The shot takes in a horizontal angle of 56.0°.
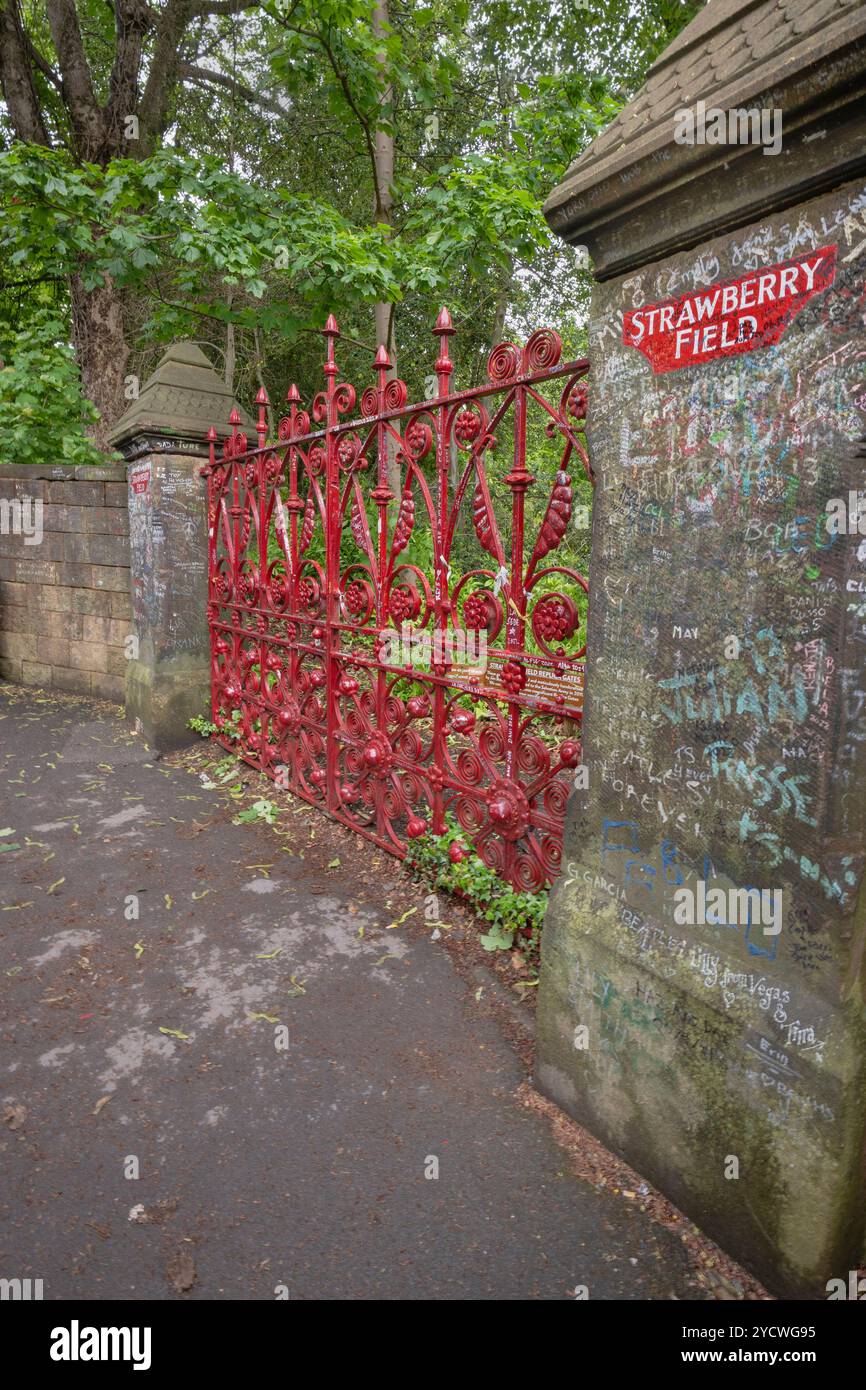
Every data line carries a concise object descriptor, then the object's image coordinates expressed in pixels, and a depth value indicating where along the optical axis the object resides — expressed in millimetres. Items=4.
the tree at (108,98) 9867
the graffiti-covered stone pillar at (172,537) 6035
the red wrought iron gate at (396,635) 3016
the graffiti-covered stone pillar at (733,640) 1652
